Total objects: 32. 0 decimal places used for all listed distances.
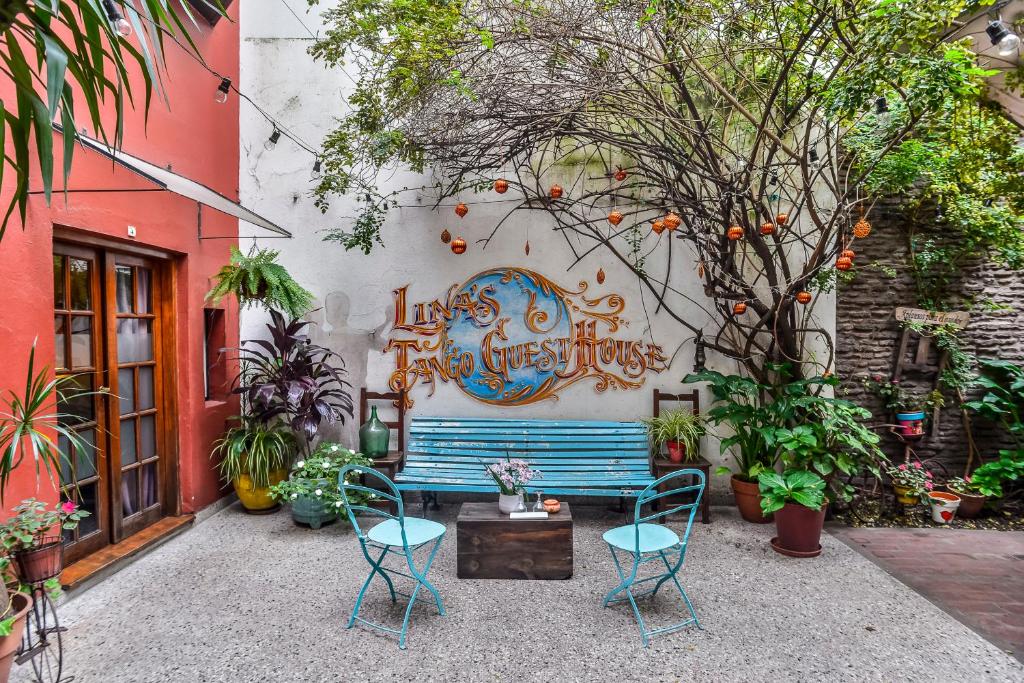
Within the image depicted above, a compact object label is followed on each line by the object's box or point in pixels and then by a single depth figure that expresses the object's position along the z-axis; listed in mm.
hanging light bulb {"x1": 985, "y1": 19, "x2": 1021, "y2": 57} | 3590
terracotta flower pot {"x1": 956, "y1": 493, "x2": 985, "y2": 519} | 4887
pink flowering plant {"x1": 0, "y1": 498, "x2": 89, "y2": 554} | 2482
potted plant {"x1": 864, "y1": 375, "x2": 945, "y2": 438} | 4879
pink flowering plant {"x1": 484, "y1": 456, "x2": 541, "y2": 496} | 3592
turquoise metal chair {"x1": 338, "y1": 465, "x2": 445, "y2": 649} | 2941
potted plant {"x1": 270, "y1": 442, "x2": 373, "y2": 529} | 4363
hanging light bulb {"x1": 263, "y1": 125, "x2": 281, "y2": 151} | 5167
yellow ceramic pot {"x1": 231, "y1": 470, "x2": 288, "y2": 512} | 4691
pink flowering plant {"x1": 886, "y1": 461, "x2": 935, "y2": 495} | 4582
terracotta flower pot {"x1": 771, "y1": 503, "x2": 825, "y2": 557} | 3906
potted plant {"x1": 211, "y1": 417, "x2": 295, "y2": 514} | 4610
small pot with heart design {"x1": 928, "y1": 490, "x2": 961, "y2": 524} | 4715
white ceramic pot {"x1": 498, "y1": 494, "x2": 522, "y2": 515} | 3598
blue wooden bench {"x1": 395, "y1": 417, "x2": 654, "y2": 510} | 4457
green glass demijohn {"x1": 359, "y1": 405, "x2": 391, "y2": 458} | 4762
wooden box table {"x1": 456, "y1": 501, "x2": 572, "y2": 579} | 3547
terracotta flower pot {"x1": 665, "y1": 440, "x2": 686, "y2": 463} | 4684
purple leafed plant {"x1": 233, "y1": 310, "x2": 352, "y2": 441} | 4664
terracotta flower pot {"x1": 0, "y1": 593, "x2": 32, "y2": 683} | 2252
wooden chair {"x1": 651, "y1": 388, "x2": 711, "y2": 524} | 4551
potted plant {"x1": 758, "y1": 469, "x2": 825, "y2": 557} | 3842
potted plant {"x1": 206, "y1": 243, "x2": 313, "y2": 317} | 4367
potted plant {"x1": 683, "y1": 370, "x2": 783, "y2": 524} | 4456
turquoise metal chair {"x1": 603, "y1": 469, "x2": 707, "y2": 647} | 2969
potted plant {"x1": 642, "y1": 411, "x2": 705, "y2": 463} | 4695
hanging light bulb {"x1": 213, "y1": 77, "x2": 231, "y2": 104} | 4469
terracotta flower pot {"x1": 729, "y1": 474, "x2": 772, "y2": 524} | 4594
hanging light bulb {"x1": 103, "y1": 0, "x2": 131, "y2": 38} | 3145
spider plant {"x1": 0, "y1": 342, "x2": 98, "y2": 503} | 2457
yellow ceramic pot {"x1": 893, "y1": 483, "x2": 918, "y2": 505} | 4676
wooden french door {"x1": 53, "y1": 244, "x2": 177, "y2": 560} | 3527
